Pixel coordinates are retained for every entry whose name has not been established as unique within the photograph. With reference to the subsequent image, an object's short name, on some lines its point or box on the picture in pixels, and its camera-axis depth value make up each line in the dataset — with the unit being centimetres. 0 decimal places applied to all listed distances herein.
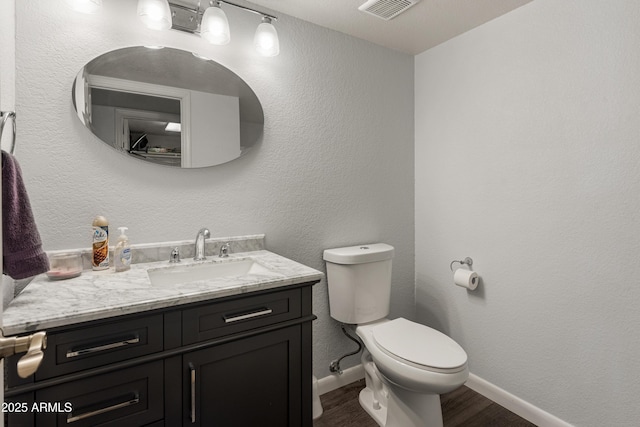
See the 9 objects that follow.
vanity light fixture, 137
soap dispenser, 131
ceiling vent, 168
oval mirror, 138
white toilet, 143
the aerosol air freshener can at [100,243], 129
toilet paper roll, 192
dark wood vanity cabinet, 88
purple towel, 92
